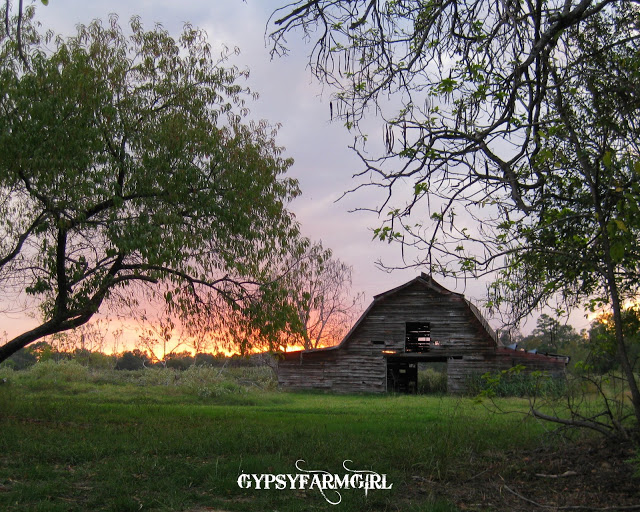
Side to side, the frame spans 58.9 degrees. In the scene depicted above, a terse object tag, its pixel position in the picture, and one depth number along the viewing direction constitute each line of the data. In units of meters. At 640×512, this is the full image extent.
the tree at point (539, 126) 7.05
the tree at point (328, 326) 43.22
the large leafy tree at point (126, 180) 11.20
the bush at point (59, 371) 30.39
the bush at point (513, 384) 27.58
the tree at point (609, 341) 8.02
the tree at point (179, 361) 53.03
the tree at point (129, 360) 53.82
